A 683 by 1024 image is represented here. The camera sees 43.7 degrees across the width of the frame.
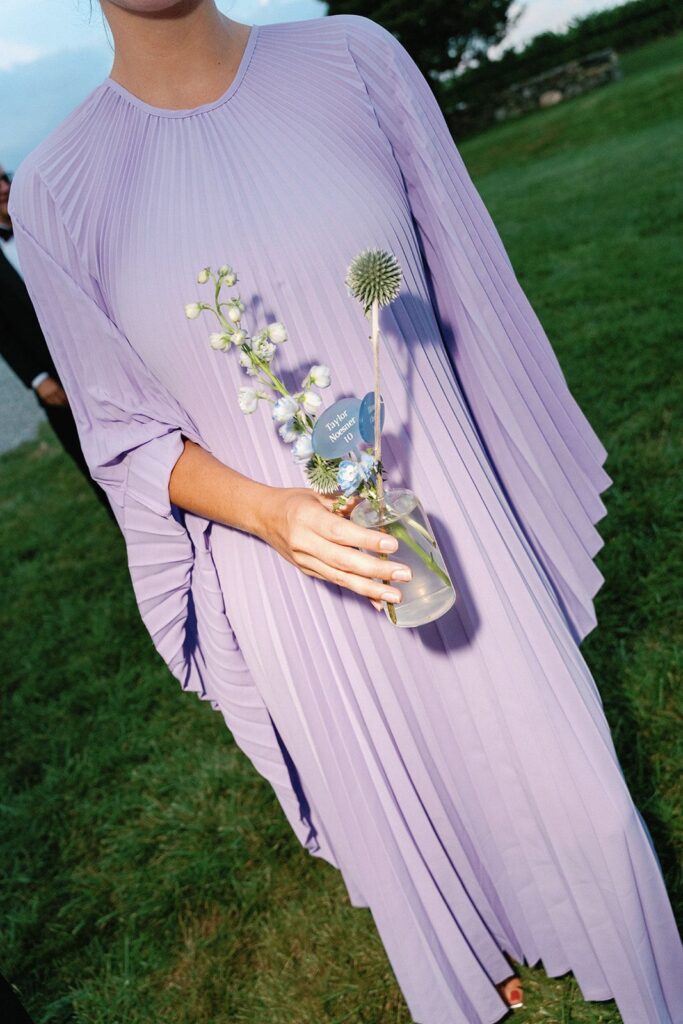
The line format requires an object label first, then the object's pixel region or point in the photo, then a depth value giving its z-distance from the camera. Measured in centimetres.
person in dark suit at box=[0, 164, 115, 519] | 449
